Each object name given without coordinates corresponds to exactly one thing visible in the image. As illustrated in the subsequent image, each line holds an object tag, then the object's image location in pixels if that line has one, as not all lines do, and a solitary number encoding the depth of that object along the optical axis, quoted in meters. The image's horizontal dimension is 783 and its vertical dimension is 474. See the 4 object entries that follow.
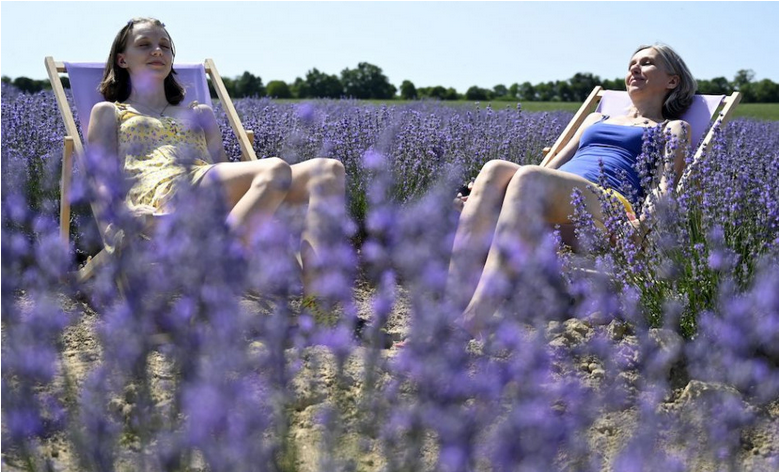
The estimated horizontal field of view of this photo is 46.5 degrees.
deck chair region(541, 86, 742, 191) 3.42
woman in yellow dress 2.83
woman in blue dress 2.61
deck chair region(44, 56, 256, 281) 3.21
